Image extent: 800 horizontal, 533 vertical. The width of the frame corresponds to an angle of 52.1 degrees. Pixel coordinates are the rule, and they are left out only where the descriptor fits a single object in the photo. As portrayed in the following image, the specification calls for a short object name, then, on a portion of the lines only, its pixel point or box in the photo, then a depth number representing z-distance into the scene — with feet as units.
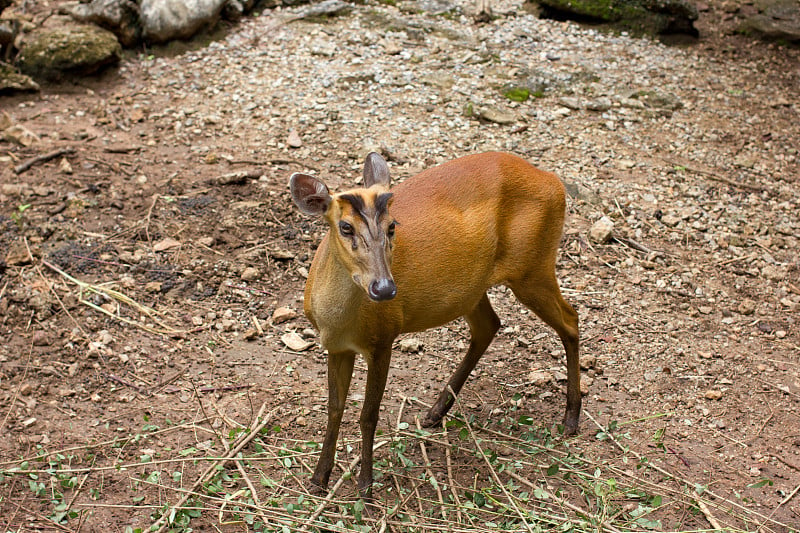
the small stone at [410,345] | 21.49
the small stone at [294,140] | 28.27
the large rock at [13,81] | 29.94
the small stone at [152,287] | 22.26
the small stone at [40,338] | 20.27
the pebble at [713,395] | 19.57
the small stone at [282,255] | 23.66
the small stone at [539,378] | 20.49
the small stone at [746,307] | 22.65
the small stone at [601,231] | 24.95
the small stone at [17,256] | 22.39
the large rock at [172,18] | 33.09
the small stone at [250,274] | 22.98
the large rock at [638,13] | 36.94
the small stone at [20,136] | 27.45
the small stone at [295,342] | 21.08
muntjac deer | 14.08
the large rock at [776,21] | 37.86
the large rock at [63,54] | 30.91
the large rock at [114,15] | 32.50
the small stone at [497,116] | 30.01
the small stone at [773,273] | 24.08
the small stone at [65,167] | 25.99
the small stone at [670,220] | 26.18
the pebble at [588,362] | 20.85
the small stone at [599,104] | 31.19
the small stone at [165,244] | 23.48
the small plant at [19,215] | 23.68
